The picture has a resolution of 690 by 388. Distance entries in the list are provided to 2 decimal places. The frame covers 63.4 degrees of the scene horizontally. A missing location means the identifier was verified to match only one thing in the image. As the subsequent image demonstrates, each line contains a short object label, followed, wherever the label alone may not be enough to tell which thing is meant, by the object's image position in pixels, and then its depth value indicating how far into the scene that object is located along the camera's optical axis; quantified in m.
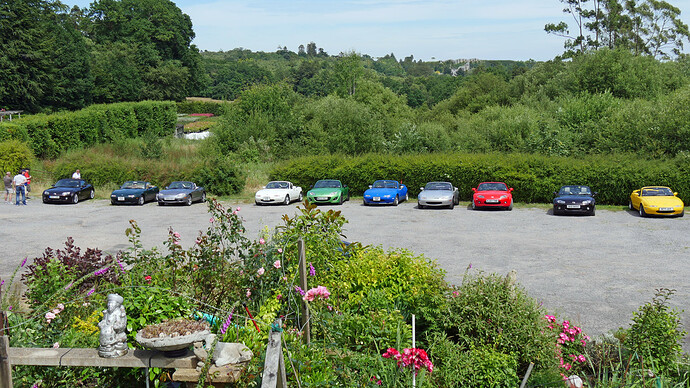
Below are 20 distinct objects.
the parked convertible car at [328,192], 27.20
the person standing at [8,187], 28.27
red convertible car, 25.25
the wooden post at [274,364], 3.78
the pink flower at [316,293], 6.10
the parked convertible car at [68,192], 27.41
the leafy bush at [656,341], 6.48
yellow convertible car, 22.52
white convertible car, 27.35
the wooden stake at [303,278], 6.29
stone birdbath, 4.57
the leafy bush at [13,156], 32.41
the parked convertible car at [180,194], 27.06
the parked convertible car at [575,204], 23.28
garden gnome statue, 4.58
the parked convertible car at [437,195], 25.59
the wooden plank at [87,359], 4.48
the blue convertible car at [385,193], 26.83
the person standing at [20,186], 26.41
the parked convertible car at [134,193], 27.12
